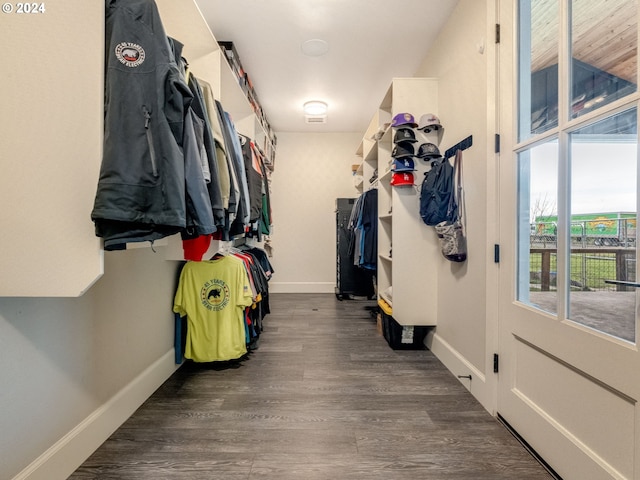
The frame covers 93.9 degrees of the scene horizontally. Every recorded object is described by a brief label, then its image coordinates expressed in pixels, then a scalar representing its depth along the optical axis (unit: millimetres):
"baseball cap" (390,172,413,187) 2355
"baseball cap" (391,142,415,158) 2309
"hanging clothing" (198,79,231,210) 1356
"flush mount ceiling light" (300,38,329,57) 2537
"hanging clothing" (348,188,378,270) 3139
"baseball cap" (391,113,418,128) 2293
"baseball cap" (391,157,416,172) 2328
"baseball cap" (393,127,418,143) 2286
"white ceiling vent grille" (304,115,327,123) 4068
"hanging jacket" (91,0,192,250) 853
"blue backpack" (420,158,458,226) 2094
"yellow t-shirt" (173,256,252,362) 2059
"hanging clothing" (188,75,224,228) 1209
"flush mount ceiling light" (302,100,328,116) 3699
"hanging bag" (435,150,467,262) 1966
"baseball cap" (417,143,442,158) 2279
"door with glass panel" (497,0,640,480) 963
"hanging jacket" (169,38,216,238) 1036
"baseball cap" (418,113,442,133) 2283
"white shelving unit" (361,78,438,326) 2393
